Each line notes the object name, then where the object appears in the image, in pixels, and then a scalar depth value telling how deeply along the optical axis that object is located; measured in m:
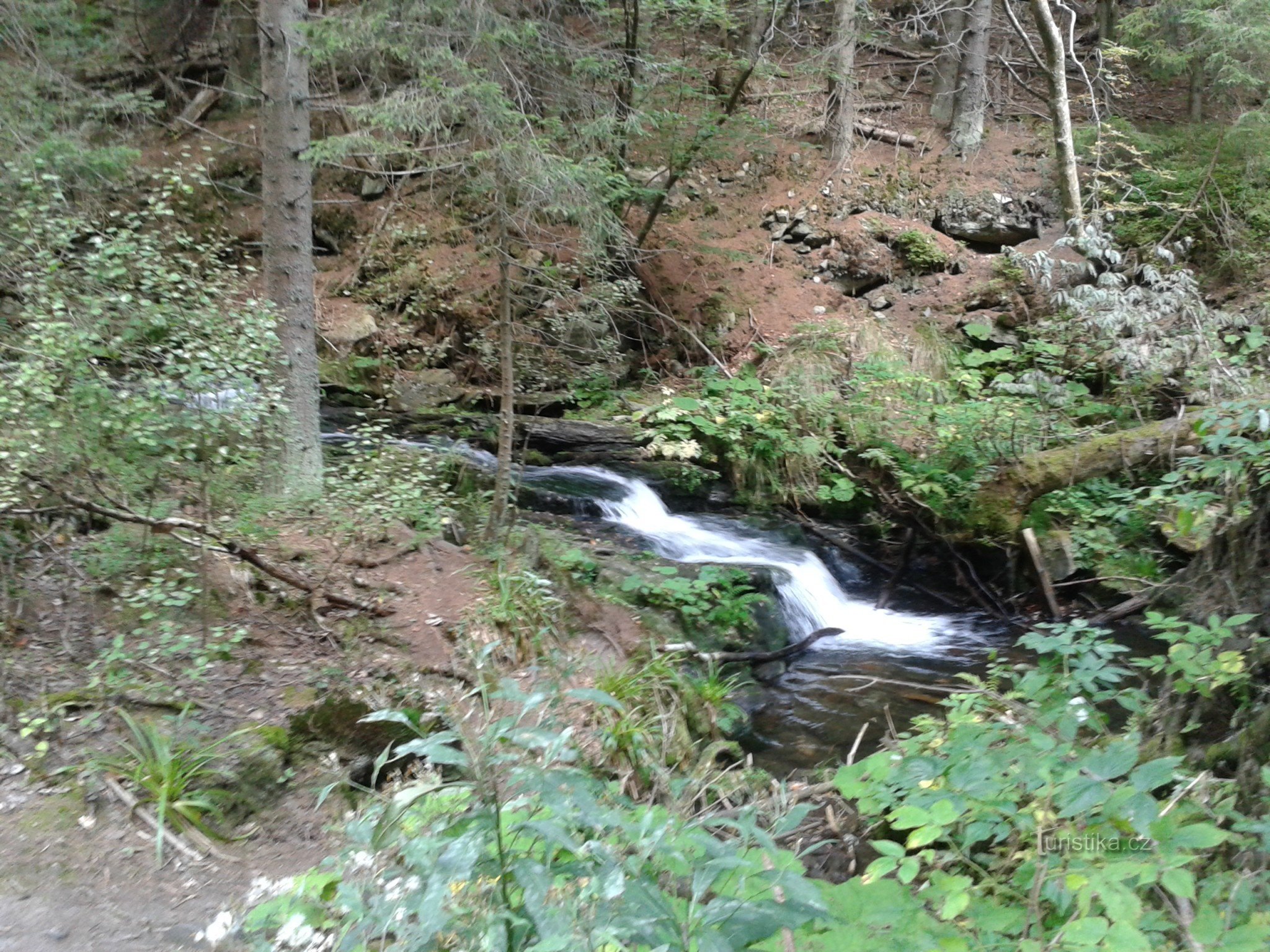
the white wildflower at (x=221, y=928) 2.29
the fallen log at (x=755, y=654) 6.43
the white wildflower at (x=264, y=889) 3.09
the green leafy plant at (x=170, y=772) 3.81
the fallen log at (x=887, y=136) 14.85
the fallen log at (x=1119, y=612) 6.66
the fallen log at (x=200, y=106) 15.65
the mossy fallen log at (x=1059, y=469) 7.90
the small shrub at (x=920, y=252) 12.90
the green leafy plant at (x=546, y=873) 1.69
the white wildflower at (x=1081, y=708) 3.19
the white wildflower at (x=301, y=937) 2.06
